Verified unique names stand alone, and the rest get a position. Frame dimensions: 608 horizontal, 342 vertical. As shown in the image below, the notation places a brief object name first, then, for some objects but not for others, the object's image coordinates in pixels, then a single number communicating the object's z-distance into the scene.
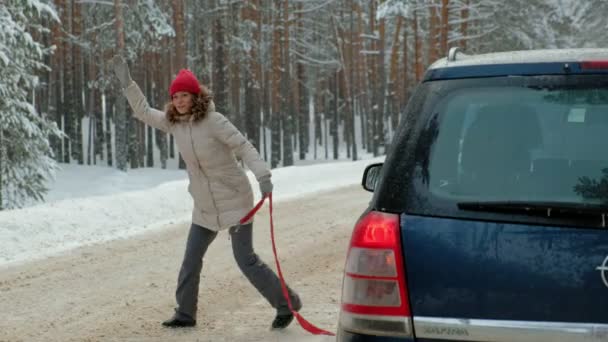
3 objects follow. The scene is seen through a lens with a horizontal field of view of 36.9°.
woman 6.80
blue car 2.92
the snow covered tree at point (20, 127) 25.75
